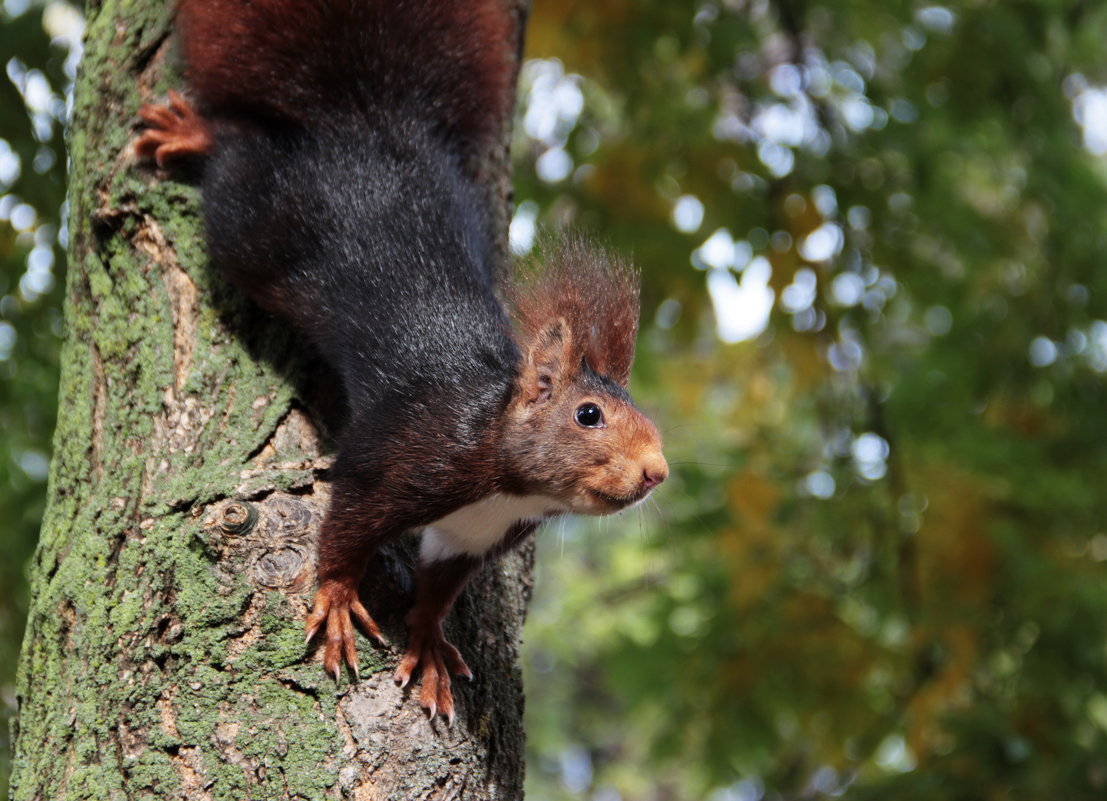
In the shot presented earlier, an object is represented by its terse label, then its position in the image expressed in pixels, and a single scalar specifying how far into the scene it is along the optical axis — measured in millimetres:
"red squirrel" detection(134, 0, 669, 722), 2842
